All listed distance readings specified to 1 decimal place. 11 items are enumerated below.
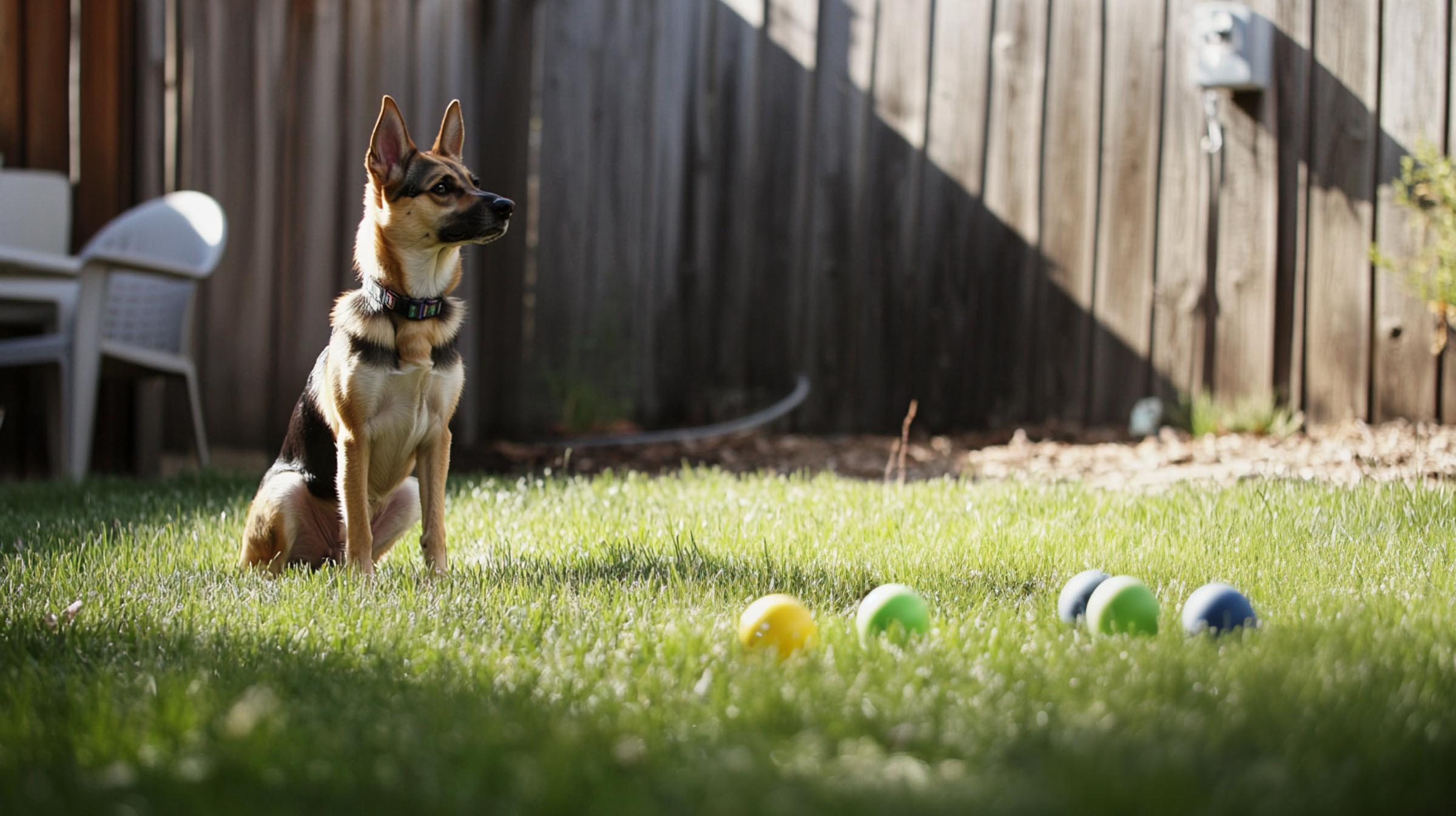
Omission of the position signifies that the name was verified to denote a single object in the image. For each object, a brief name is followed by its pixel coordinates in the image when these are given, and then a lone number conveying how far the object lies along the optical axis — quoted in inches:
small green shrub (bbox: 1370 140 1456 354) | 218.2
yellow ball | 97.0
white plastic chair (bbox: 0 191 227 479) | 212.2
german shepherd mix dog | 133.6
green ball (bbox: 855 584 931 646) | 103.5
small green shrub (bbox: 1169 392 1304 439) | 241.0
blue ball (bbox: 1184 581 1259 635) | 103.6
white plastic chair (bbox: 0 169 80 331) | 224.1
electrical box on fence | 241.3
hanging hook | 249.0
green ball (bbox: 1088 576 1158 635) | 104.3
